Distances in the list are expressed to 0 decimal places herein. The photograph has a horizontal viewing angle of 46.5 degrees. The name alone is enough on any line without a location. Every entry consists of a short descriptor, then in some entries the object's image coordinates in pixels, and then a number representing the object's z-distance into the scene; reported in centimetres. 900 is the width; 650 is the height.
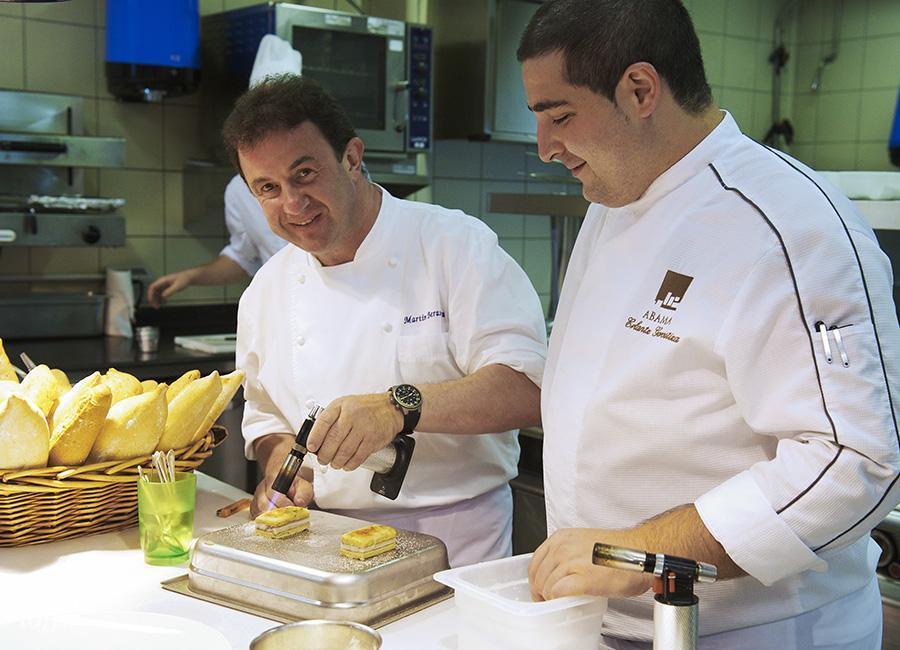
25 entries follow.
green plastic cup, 150
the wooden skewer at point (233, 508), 181
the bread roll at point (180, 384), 175
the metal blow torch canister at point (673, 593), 97
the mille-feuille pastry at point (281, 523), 143
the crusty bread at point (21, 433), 152
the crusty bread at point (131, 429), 162
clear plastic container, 108
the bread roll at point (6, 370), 190
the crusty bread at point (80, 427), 157
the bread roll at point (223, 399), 177
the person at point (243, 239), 346
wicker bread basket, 155
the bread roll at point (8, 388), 168
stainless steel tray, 129
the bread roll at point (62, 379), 183
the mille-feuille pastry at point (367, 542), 134
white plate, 121
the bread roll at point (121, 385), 177
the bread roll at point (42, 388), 168
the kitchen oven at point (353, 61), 365
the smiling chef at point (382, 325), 183
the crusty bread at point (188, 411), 170
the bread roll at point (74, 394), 162
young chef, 118
